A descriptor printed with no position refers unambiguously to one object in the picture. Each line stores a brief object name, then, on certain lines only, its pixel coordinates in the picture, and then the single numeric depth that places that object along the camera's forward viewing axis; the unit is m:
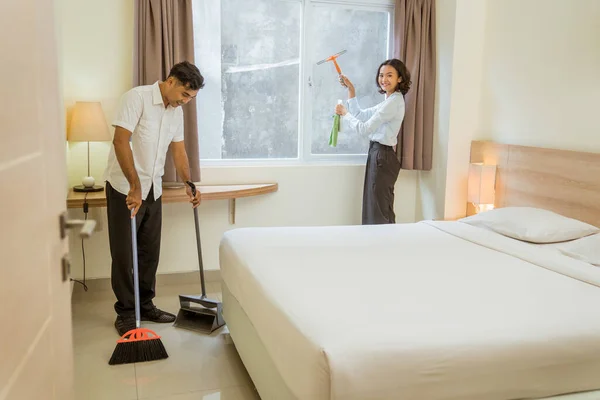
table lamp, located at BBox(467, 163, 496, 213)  3.93
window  4.17
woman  4.04
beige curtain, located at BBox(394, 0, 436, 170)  4.33
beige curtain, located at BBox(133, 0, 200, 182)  3.71
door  0.87
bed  1.71
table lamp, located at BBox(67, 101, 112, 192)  3.51
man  3.08
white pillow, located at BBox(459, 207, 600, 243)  2.96
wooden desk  3.44
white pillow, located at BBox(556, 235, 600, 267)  2.70
